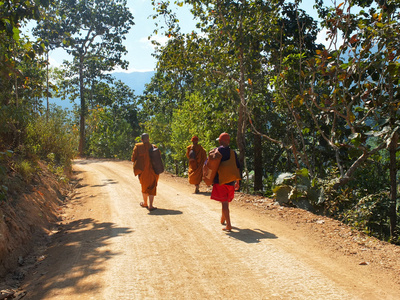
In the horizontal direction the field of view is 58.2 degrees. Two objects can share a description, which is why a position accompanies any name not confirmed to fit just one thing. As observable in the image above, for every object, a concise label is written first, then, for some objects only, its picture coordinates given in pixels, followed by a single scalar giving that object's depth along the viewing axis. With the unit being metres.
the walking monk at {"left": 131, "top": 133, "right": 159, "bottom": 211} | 8.93
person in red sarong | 6.76
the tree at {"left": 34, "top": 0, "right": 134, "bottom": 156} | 33.47
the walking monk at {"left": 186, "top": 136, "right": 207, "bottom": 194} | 11.47
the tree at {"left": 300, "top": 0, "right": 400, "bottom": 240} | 7.73
